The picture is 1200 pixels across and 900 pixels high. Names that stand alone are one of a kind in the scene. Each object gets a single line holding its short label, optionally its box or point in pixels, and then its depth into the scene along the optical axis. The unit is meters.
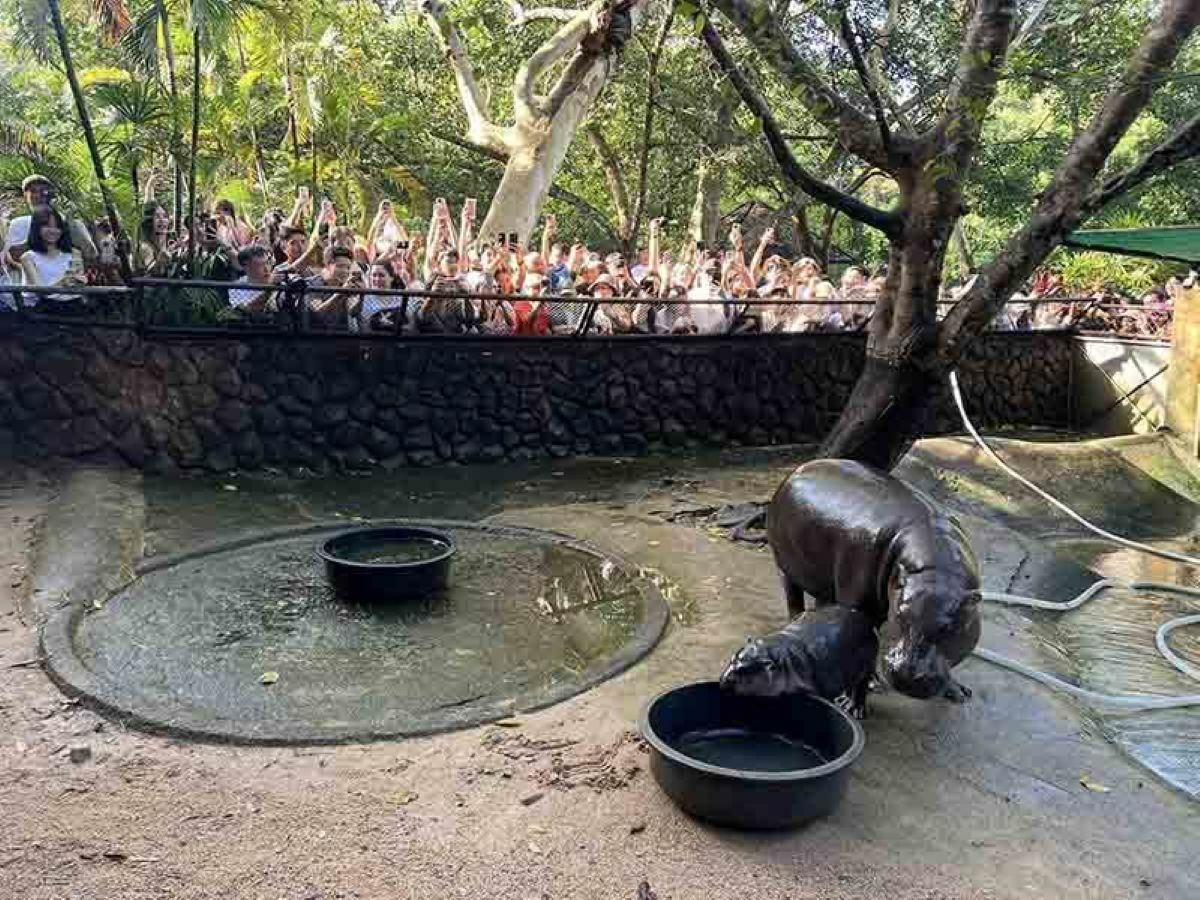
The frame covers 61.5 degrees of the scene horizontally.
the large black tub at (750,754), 3.05
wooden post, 9.39
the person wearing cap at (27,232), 7.92
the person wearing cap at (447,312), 9.17
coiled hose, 4.37
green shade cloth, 7.60
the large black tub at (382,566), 5.37
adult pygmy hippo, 3.32
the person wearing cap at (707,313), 10.73
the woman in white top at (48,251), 7.95
